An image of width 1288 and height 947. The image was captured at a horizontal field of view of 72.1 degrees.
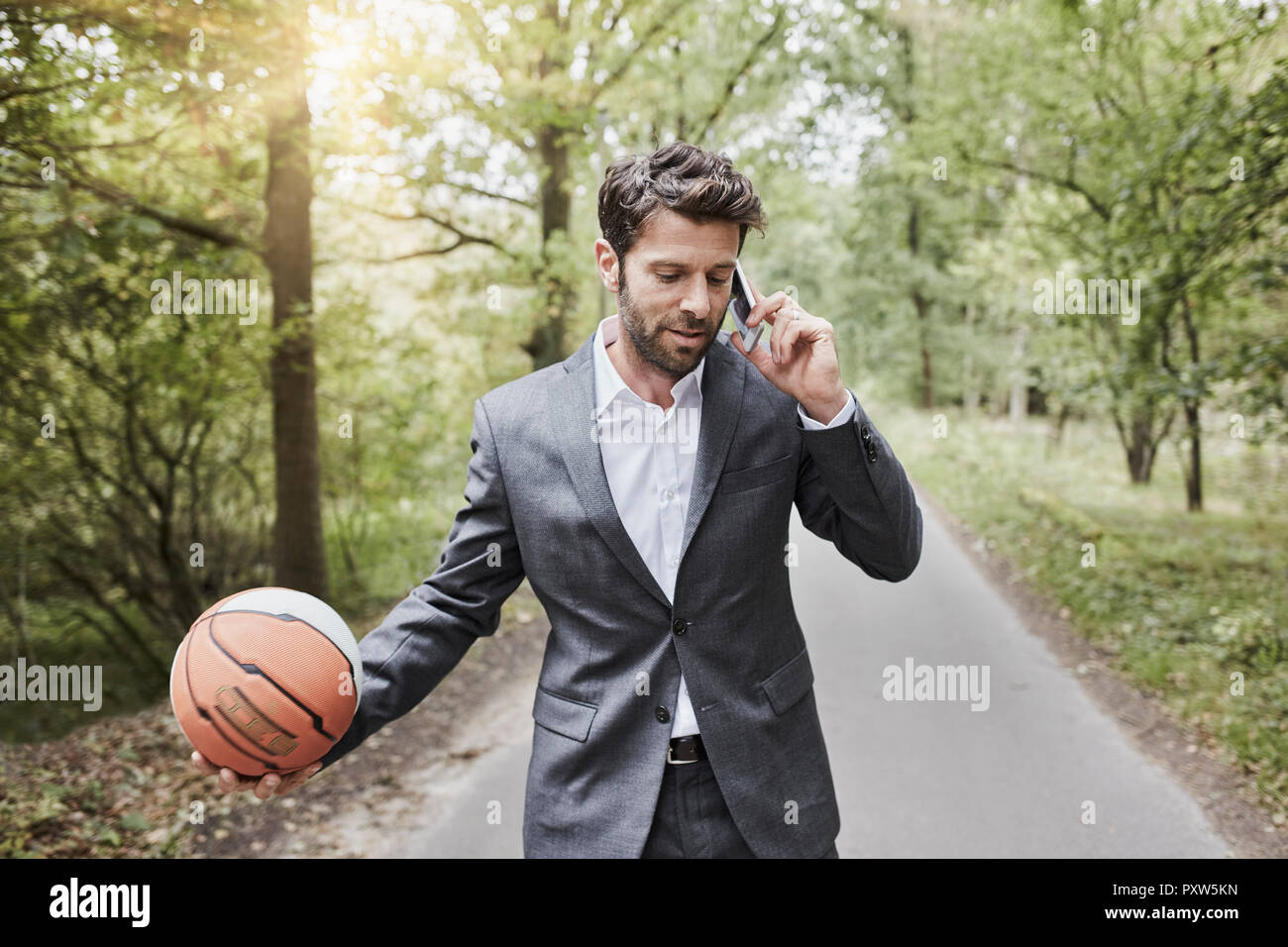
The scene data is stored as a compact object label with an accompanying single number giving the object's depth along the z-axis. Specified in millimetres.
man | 2047
